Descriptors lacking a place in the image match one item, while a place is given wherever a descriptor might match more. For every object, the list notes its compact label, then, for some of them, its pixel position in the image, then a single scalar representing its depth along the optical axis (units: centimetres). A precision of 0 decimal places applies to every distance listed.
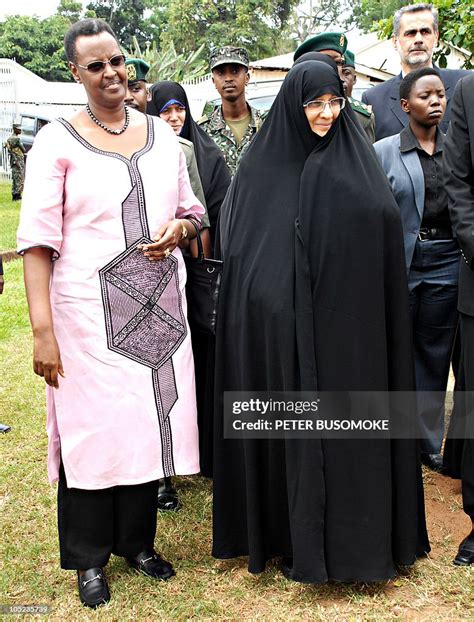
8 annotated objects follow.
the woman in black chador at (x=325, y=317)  286
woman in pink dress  278
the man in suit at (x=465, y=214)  309
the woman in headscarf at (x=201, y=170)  393
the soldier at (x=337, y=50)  423
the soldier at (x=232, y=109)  431
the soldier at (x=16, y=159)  1691
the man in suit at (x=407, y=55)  432
